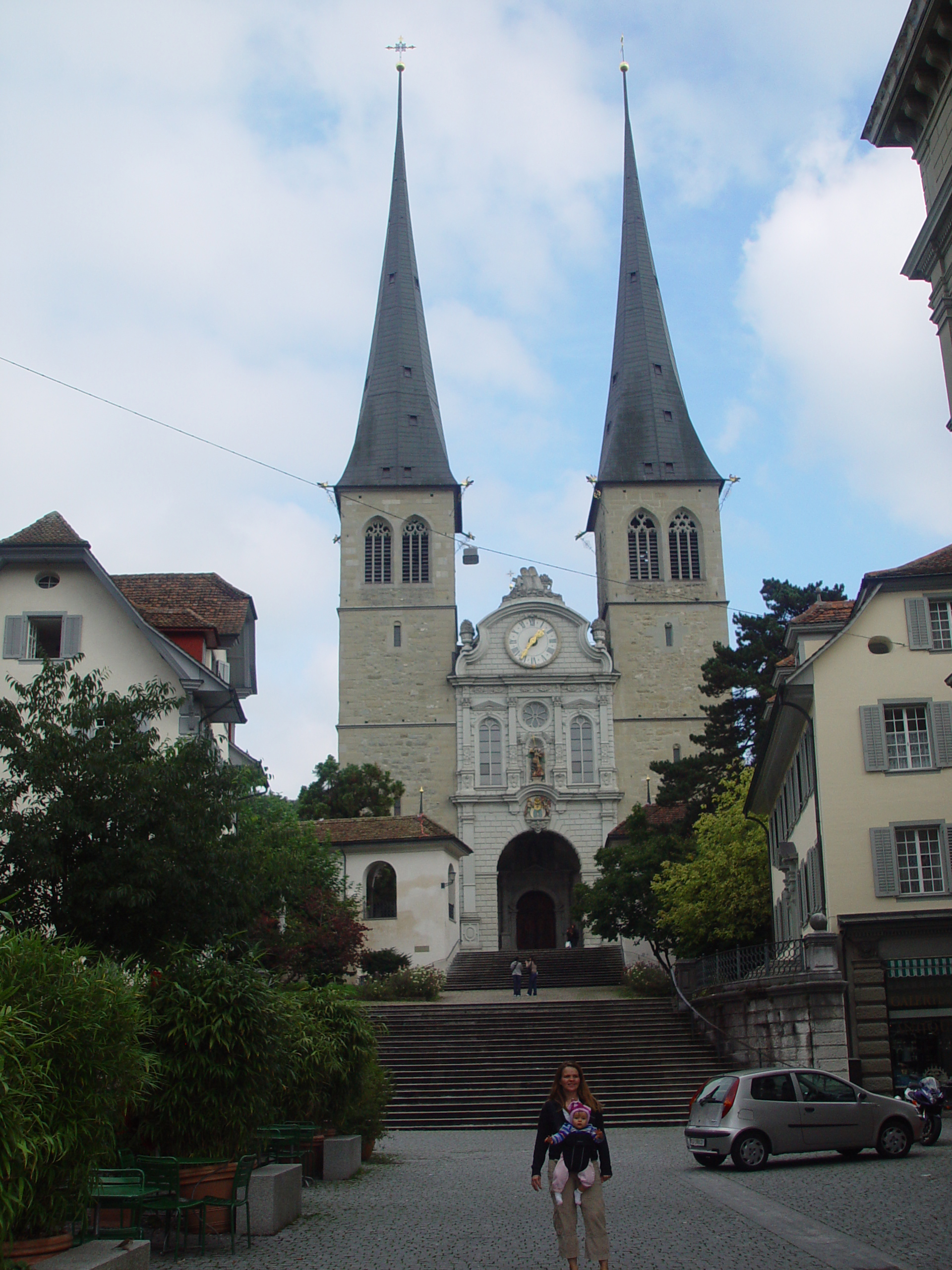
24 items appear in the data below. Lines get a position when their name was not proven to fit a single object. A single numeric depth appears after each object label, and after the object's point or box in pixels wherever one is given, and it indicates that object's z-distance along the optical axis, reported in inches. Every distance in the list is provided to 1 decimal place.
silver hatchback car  604.7
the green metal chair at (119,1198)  332.2
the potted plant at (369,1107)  609.6
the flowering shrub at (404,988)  1409.9
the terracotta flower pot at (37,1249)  259.4
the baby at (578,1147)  324.8
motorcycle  653.9
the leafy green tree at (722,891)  1264.8
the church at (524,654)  2324.1
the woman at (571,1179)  316.8
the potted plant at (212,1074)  410.0
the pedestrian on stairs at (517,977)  1499.8
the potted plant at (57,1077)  252.7
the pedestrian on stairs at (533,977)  1497.3
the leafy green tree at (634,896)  1492.4
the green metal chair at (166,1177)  380.2
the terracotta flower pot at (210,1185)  395.5
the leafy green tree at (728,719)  1675.7
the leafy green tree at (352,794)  2164.1
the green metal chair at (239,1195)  382.3
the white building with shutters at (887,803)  868.0
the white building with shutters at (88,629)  971.3
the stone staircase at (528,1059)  942.4
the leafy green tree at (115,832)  609.6
